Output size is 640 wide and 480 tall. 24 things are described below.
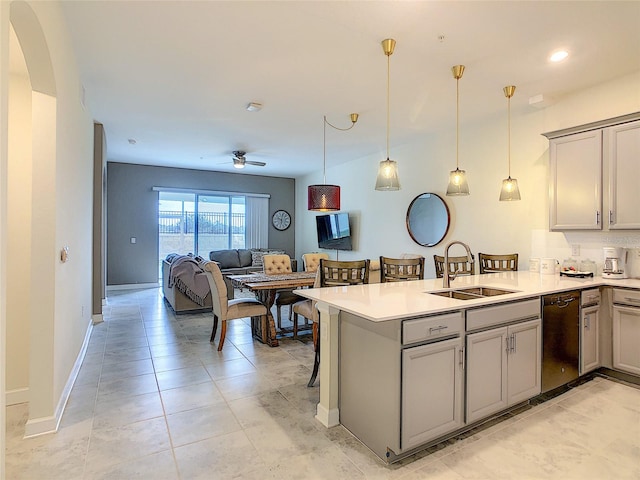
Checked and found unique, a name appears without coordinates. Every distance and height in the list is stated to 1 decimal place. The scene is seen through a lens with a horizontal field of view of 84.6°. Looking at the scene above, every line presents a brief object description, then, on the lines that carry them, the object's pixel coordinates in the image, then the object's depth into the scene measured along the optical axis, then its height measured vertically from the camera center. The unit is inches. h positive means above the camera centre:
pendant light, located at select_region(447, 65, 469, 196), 129.8 +21.0
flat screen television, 283.4 +6.7
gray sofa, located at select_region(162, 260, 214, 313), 216.8 -40.5
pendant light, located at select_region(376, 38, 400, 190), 117.4 +21.2
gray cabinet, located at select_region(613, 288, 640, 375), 114.8 -29.8
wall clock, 371.6 +20.3
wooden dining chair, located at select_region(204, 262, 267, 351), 153.8 -29.9
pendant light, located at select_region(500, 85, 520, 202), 137.7 +20.2
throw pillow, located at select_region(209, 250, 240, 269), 319.9 -17.8
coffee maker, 129.1 -8.2
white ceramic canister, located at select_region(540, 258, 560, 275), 141.9 -10.4
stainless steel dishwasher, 104.6 -30.4
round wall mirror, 200.8 +12.2
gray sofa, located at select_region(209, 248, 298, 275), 317.1 -19.8
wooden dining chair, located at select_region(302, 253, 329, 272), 214.4 -14.3
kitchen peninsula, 75.0 -28.5
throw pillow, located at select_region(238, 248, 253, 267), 329.4 -18.3
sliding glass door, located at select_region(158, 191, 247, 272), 327.3 +15.2
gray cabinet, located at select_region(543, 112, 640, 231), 122.1 +24.3
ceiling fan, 246.5 +55.2
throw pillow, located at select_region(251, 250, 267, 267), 330.3 -19.2
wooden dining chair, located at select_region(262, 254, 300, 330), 183.5 -17.5
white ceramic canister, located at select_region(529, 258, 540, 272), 150.2 -10.6
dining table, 158.1 -22.2
